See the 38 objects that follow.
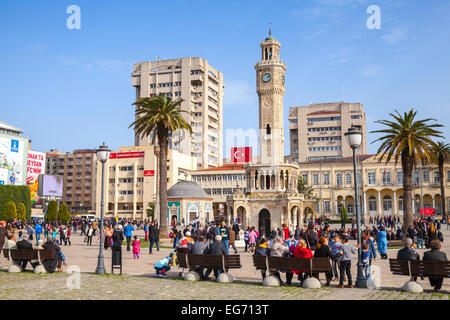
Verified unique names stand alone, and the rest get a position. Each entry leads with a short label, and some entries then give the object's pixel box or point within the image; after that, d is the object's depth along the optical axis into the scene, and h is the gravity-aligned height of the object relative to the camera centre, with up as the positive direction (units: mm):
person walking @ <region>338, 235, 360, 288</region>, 12922 -1646
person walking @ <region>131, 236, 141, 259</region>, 21750 -2025
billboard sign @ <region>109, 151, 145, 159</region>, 99519 +11383
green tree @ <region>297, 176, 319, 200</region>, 80750 +3000
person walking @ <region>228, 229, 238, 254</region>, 25781 -1980
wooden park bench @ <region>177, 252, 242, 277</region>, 14109 -1792
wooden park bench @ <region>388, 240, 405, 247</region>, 32666 -2964
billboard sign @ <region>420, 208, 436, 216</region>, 65812 -1155
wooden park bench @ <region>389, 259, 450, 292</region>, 11547 -1728
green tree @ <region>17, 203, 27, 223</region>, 64081 -979
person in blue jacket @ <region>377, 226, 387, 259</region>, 22366 -1984
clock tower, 56438 +12280
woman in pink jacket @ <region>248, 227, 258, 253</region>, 27516 -2179
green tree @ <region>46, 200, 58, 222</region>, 65688 -902
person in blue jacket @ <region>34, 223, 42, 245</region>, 33047 -1712
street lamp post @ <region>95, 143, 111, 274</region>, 15812 +343
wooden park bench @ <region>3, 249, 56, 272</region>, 15781 -1732
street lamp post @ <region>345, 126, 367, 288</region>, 12984 -73
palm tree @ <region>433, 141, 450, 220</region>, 59478 +6700
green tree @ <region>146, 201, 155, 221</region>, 88750 -1149
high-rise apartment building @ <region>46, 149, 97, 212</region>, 125875 +8123
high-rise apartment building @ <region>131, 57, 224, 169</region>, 117625 +30693
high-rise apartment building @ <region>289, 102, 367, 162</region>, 118625 +20224
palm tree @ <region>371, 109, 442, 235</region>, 32438 +4480
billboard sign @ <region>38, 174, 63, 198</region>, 78438 +3653
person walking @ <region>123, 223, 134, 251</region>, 27641 -1658
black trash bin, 16031 -1811
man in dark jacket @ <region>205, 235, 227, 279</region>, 14578 -1475
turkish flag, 97938 +11381
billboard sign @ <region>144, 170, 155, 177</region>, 97750 +7025
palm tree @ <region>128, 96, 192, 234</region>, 36625 +7128
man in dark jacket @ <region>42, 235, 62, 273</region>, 15828 -1945
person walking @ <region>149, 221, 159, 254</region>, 25578 -1657
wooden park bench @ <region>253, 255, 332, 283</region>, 12594 -1724
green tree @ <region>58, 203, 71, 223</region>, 64688 -1315
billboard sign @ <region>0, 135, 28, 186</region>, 79000 +8396
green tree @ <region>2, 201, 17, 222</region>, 61438 -786
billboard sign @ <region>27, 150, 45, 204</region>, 101125 +9252
